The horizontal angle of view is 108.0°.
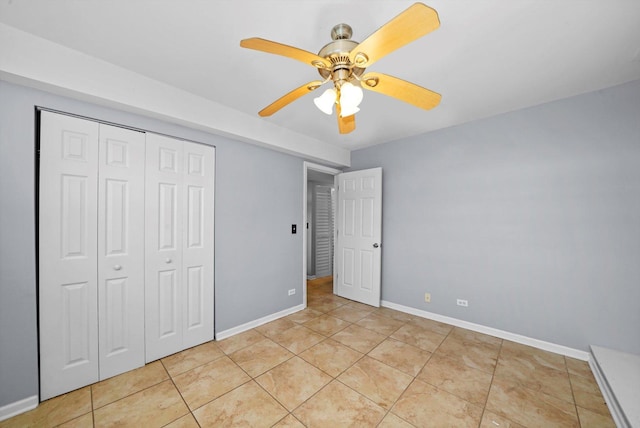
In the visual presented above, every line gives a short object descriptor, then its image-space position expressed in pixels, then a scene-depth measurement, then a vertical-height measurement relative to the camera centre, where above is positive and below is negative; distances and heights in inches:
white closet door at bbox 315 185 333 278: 210.1 -16.1
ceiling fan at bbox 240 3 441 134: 34.7 +28.5
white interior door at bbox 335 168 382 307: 136.7 -13.8
